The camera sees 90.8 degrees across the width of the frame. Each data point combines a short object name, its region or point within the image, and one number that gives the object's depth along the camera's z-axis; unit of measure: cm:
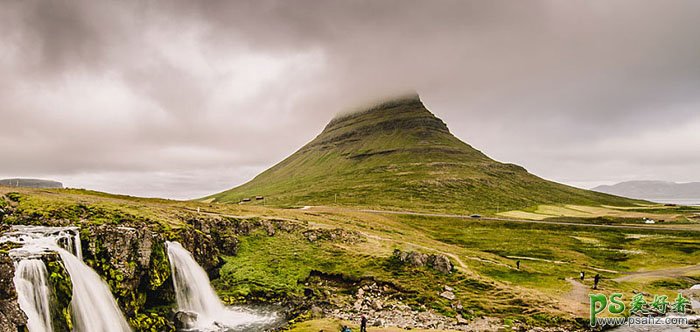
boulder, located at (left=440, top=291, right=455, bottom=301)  5106
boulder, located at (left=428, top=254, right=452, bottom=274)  6066
